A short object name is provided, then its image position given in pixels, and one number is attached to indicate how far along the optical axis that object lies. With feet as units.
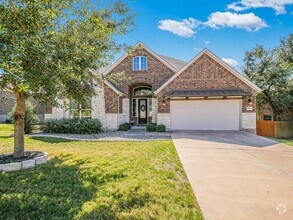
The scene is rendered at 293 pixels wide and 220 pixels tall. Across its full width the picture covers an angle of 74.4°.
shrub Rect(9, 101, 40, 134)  44.92
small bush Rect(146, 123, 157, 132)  50.65
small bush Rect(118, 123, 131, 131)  52.34
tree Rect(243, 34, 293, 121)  65.98
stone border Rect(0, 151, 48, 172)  18.79
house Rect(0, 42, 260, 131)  49.85
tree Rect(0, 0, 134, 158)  13.78
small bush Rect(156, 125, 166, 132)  49.52
